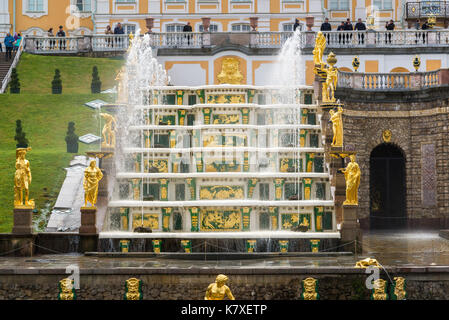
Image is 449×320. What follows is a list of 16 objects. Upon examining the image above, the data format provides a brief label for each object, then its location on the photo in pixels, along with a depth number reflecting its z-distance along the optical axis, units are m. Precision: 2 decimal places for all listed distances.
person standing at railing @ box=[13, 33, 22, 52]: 50.67
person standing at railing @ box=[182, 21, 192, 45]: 48.05
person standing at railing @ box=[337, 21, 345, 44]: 46.44
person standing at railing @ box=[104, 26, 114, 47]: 48.47
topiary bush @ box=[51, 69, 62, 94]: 41.69
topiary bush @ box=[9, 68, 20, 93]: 41.84
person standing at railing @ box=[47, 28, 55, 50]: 50.06
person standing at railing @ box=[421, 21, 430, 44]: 46.19
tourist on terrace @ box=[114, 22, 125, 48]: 48.50
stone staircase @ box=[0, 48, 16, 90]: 45.14
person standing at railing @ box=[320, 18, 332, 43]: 48.56
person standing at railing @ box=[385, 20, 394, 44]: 46.24
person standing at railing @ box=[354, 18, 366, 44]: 48.16
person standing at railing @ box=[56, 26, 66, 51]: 50.00
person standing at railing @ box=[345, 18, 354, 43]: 46.47
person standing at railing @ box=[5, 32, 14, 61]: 48.44
